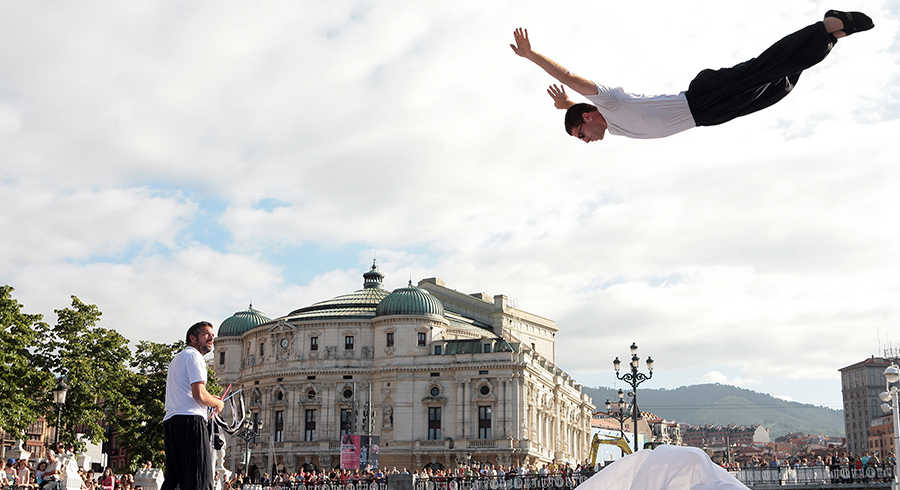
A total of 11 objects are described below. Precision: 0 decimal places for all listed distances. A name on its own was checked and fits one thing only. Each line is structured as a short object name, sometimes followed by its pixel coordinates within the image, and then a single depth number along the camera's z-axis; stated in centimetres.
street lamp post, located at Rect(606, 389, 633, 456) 4472
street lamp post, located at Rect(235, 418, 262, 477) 4731
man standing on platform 731
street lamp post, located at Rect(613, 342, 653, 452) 3931
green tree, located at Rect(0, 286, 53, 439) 3684
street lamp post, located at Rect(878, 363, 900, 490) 2523
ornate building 8312
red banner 5819
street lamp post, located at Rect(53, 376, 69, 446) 2911
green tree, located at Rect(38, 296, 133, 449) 4469
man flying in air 571
